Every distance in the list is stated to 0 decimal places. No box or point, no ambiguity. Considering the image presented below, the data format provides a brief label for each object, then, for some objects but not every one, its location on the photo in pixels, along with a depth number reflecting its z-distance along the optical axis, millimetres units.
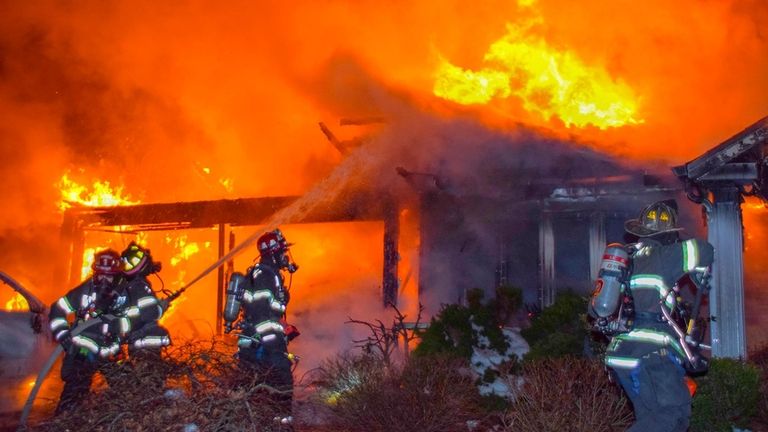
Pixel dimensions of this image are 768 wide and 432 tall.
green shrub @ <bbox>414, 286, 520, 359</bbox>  7834
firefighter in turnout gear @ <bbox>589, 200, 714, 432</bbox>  4113
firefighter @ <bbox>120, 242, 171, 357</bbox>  6316
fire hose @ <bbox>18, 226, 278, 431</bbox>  5559
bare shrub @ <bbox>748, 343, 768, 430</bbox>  5938
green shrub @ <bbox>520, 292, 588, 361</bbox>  7066
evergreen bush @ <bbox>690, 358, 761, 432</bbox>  5656
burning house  10445
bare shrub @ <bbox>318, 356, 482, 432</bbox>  5434
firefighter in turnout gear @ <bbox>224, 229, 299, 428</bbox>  6332
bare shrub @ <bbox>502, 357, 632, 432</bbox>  4926
